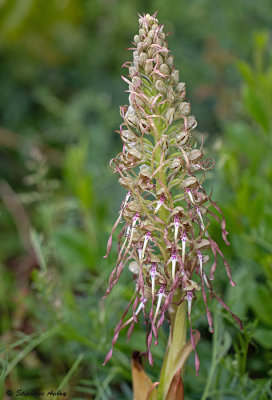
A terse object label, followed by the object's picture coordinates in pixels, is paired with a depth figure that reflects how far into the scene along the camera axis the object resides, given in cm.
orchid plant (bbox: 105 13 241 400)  59
